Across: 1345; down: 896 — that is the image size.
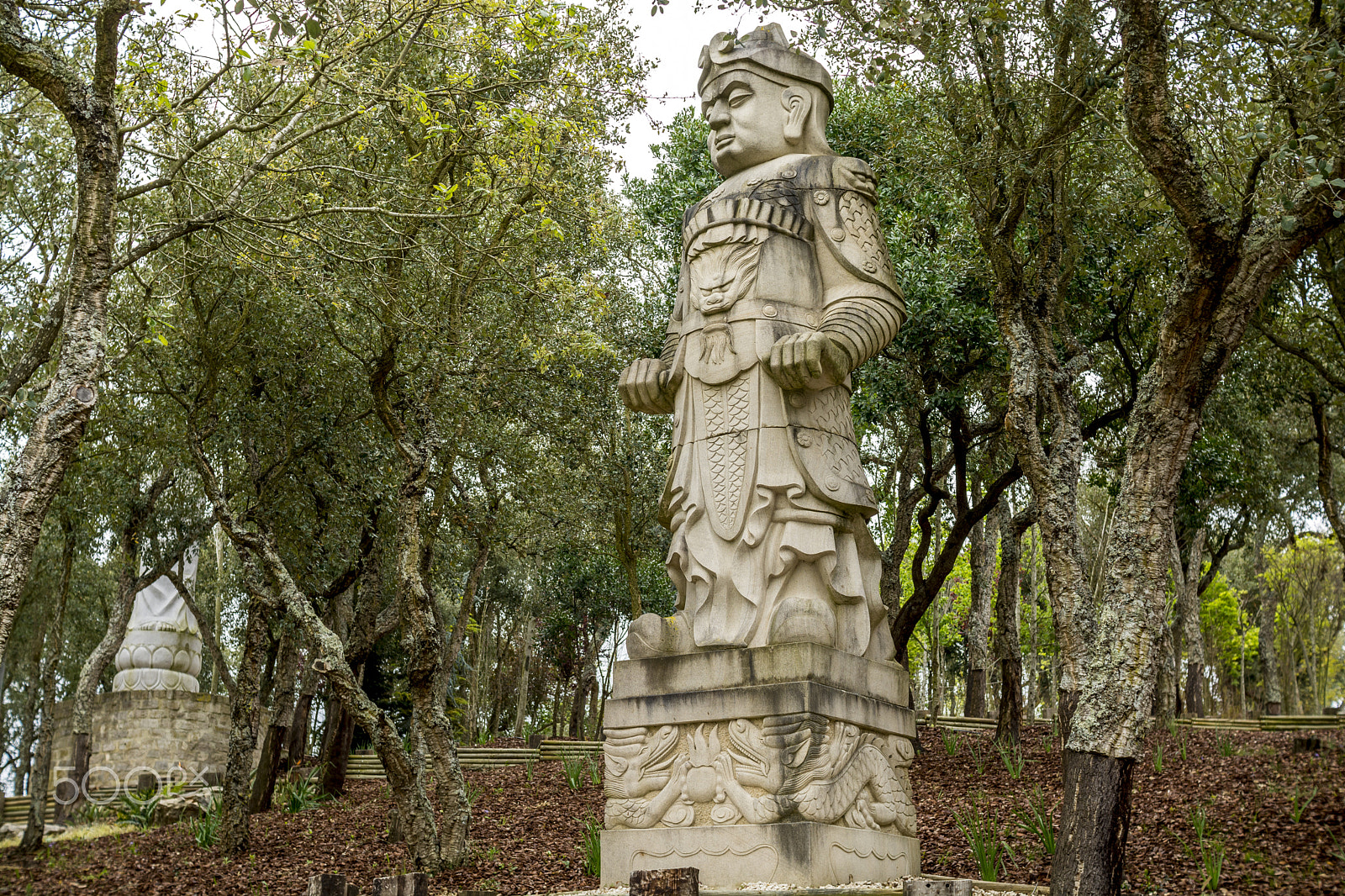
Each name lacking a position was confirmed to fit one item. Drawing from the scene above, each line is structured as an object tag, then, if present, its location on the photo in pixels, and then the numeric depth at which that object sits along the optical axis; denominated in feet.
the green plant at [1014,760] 40.52
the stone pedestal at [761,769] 19.85
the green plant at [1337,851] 26.73
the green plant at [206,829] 42.29
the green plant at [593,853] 27.20
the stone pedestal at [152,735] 73.36
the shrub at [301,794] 51.55
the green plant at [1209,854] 24.81
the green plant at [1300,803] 30.87
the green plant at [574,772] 47.57
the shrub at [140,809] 56.28
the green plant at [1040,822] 27.50
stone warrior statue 22.66
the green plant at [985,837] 24.76
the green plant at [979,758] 43.80
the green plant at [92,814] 62.69
